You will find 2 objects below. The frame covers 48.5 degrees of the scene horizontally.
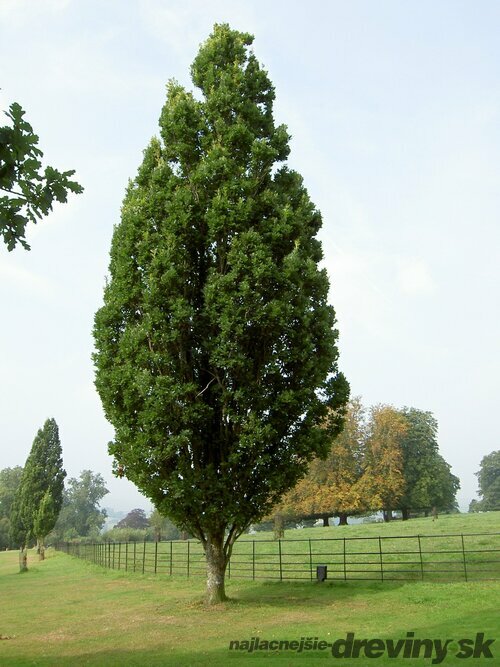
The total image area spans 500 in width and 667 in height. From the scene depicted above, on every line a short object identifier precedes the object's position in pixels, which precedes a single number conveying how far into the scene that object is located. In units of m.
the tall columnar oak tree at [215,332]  16.81
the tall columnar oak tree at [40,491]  51.75
